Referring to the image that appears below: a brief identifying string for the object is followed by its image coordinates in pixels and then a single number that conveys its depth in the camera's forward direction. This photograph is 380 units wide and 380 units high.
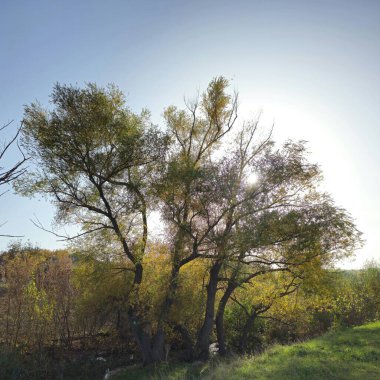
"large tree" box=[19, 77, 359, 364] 17.98
